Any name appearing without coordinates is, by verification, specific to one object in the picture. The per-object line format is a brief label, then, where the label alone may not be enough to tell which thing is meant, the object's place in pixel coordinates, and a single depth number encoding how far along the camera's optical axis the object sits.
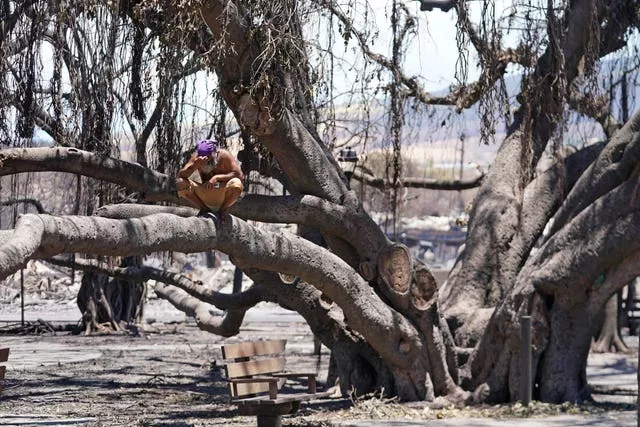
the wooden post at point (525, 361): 23.19
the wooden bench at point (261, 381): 19.47
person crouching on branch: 18.77
